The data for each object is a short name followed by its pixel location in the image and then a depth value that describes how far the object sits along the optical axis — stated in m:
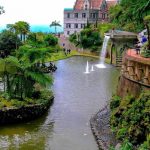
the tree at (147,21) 22.50
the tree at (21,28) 57.09
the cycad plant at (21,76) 28.04
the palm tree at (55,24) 98.50
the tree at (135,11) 31.31
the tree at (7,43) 55.19
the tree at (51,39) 67.75
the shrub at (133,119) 20.31
